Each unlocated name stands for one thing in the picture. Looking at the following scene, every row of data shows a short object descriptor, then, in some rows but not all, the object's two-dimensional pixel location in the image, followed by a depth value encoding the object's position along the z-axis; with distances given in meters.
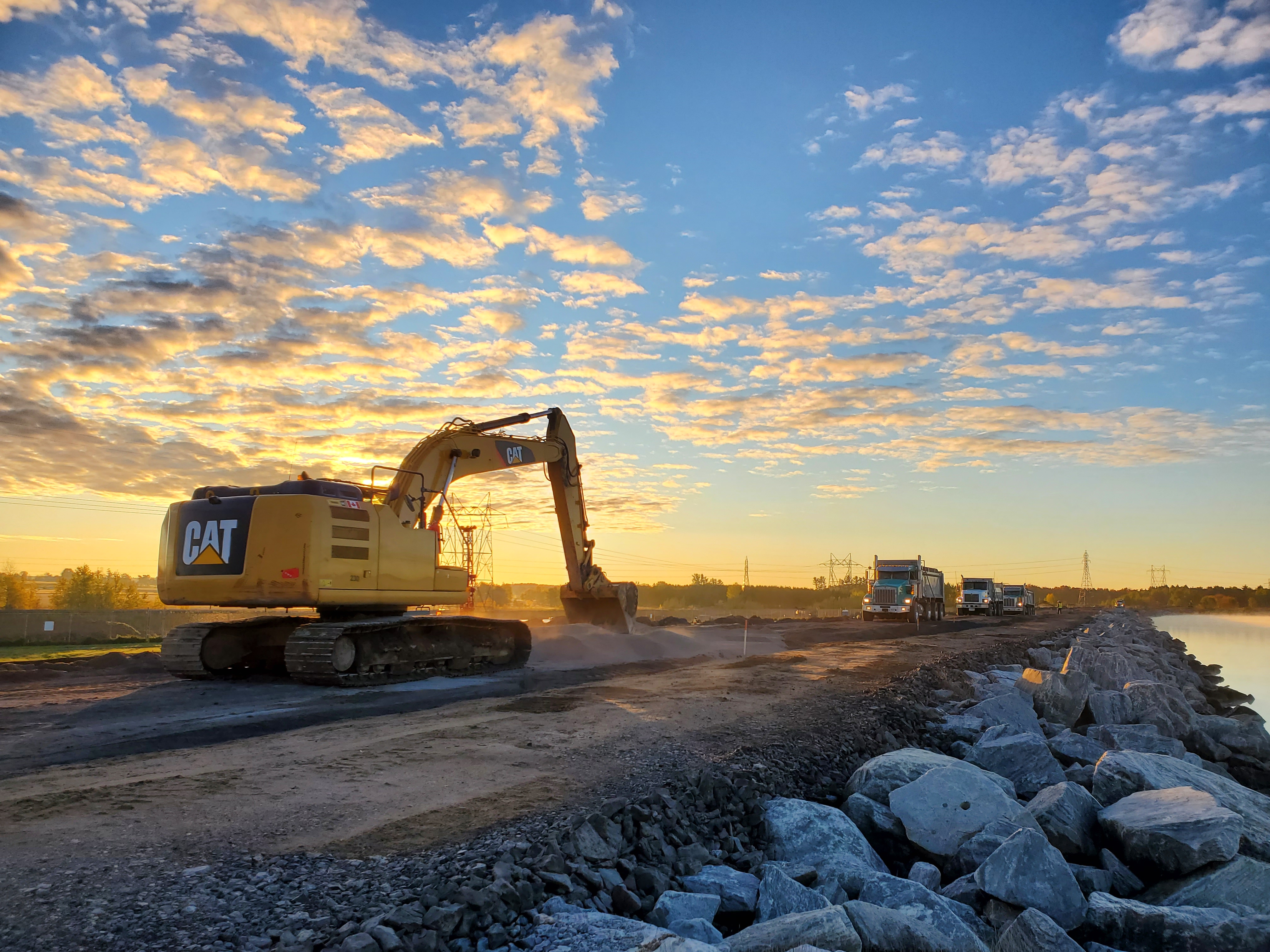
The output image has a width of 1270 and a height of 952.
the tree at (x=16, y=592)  46.66
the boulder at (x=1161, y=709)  13.15
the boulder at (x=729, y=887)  5.38
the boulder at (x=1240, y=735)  13.49
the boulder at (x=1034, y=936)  4.81
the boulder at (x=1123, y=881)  6.34
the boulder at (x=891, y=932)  4.73
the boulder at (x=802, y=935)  4.42
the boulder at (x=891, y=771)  7.79
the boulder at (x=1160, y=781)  7.75
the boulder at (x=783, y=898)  5.23
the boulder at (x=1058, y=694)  13.20
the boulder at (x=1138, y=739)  10.48
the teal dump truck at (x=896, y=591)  42.03
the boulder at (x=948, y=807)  6.81
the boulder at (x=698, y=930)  4.73
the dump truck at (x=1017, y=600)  71.12
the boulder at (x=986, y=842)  6.41
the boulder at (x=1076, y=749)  10.25
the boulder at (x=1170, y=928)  4.89
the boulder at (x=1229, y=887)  5.70
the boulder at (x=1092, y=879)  6.21
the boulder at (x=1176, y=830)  6.06
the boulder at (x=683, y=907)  4.97
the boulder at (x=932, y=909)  4.92
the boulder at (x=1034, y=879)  5.42
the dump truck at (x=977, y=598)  58.84
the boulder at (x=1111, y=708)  13.27
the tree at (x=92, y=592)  46.53
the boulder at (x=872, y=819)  7.13
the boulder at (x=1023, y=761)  8.95
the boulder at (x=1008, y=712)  11.97
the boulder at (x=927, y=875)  6.17
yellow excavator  13.24
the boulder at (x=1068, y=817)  6.71
